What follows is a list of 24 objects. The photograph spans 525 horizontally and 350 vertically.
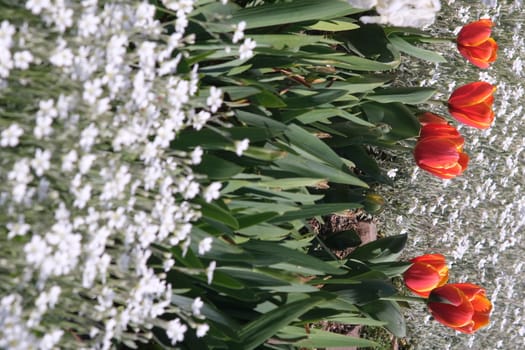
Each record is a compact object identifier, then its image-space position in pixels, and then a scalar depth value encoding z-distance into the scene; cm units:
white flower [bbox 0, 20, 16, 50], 257
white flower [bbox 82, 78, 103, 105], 261
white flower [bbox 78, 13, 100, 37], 261
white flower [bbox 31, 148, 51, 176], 258
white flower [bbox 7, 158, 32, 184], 257
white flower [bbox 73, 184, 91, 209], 260
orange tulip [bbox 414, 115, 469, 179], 299
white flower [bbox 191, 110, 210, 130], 269
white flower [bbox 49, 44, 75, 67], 260
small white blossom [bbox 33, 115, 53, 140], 258
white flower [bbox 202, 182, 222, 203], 268
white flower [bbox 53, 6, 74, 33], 260
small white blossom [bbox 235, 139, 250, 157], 269
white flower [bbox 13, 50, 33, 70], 259
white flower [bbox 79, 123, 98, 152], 260
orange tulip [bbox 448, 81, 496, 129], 301
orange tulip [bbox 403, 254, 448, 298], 297
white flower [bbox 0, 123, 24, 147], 258
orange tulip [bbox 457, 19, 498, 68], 304
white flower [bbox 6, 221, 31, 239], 258
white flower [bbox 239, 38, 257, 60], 272
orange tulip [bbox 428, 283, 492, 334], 294
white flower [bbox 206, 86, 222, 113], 269
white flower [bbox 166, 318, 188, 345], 265
